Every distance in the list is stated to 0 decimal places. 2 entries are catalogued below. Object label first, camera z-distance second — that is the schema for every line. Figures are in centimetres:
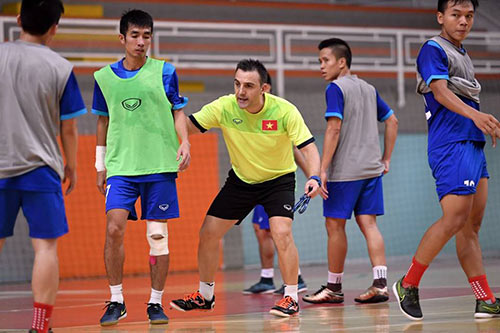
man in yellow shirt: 1106
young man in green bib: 1045
